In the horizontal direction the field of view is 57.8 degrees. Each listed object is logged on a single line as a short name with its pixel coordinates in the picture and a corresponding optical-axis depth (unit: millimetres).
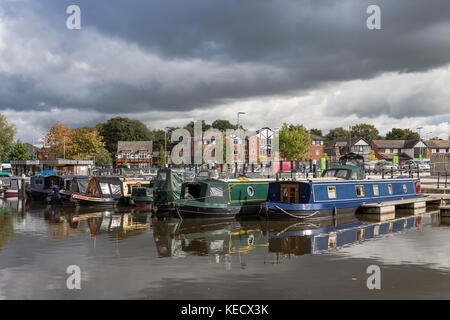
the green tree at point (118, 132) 126438
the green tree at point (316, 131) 145625
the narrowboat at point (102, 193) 34625
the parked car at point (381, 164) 82975
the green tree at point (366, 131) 145250
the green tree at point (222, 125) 139788
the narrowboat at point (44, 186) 40759
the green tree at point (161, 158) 106500
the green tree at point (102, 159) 90006
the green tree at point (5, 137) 80312
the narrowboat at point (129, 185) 36406
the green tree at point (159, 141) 129000
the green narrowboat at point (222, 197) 25922
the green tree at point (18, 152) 89250
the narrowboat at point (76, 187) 37000
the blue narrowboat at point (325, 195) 25141
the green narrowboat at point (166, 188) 28578
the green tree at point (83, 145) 79938
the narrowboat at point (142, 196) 34156
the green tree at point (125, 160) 110362
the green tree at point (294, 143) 83125
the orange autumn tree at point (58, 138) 85394
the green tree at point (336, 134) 156000
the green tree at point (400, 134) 149800
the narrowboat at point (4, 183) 49862
